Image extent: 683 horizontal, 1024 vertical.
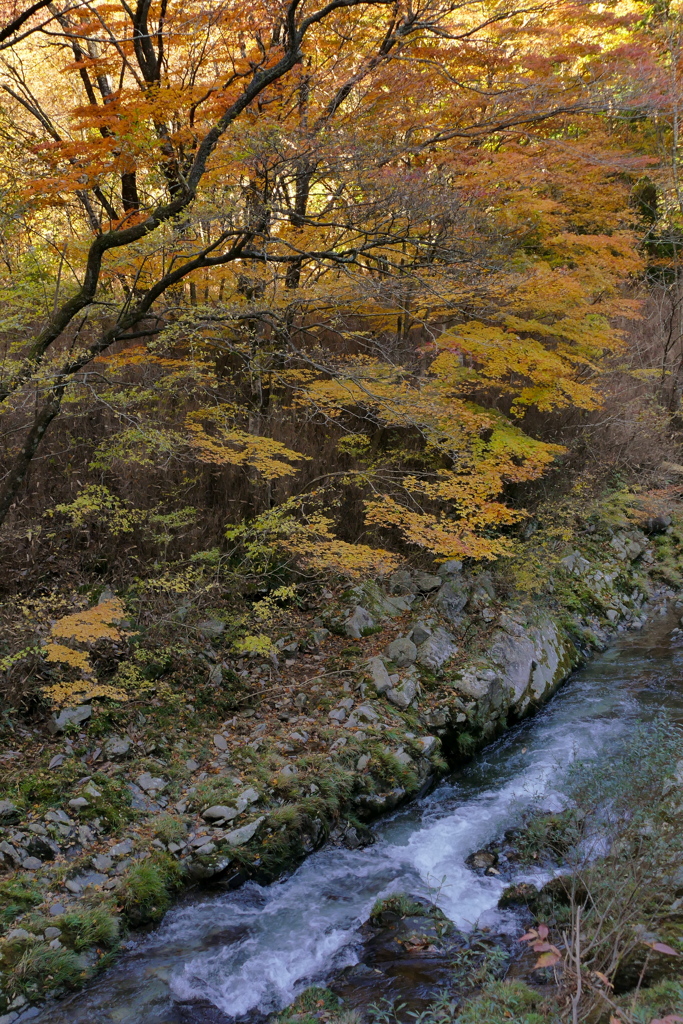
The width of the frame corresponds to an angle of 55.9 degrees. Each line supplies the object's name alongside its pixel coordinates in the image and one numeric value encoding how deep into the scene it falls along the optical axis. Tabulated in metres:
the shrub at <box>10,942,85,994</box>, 3.78
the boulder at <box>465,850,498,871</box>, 5.12
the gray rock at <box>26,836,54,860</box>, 4.56
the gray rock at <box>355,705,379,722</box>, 6.38
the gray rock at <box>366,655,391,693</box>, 6.77
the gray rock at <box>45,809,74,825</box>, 4.80
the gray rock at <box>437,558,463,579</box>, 8.48
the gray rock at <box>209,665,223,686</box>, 6.52
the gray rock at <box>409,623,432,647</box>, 7.40
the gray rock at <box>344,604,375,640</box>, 7.61
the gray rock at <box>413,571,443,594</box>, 8.36
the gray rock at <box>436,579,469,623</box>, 7.86
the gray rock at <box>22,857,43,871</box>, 4.46
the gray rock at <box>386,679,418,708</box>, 6.65
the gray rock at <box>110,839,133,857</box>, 4.74
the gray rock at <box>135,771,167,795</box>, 5.34
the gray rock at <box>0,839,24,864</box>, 4.45
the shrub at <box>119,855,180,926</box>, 4.42
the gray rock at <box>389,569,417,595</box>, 8.37
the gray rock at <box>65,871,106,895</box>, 4.43
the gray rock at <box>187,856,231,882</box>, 4.79
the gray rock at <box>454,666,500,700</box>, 6.82
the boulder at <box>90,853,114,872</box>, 4.62
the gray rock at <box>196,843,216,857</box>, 4.86
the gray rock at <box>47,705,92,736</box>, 5.41
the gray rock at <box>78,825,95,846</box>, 4.78
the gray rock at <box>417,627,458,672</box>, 7.14
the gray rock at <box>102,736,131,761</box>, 5.47
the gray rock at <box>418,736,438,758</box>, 6.16
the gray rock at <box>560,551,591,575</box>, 9.66
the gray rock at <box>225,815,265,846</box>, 4.98
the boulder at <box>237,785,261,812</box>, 5.23
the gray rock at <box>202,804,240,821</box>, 5.15
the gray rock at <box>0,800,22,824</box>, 4.66
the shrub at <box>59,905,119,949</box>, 4.08
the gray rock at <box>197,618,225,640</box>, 6.74
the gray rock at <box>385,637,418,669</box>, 7.15
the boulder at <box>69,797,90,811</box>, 4.94
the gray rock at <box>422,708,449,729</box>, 6.51
